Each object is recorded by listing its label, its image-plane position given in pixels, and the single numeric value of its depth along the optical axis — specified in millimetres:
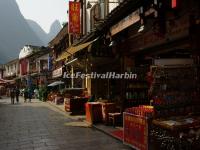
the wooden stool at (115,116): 12719
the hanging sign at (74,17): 23281
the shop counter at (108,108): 13395
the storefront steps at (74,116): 15962
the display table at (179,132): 6758
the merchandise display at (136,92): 12052
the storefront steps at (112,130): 10650
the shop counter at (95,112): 13856
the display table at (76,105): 19248
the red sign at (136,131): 7682
